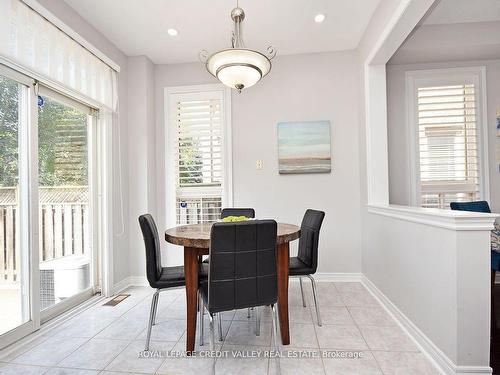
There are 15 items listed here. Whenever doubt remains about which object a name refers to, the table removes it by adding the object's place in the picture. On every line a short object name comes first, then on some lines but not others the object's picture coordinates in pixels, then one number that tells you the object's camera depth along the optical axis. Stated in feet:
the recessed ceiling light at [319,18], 8.75
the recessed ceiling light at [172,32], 9.45
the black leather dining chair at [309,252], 7.27
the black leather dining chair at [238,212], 9.37
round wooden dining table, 5.78
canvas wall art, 10.91
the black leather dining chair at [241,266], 4.91
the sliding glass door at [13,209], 6.60
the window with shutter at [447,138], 10.41
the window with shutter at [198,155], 11.50
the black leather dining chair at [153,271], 6.30
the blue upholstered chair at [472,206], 8.66
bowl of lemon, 7.13
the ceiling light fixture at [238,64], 5.97
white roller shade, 6.28
